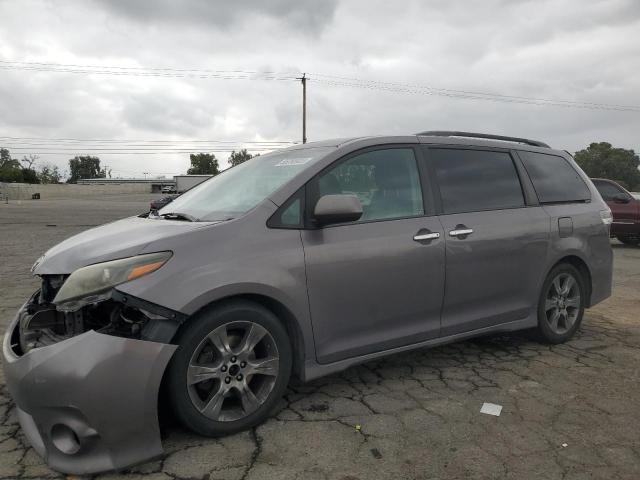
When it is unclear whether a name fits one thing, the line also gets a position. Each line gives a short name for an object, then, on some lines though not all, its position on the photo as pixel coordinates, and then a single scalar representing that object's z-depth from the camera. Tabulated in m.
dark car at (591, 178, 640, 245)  12.38
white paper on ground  3.09
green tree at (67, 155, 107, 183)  134.88
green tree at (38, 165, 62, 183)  124.74
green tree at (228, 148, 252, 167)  108.29
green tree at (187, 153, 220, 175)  111.39
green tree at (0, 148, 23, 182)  93.06
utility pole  48.47
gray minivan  2.40
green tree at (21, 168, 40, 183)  98.21
